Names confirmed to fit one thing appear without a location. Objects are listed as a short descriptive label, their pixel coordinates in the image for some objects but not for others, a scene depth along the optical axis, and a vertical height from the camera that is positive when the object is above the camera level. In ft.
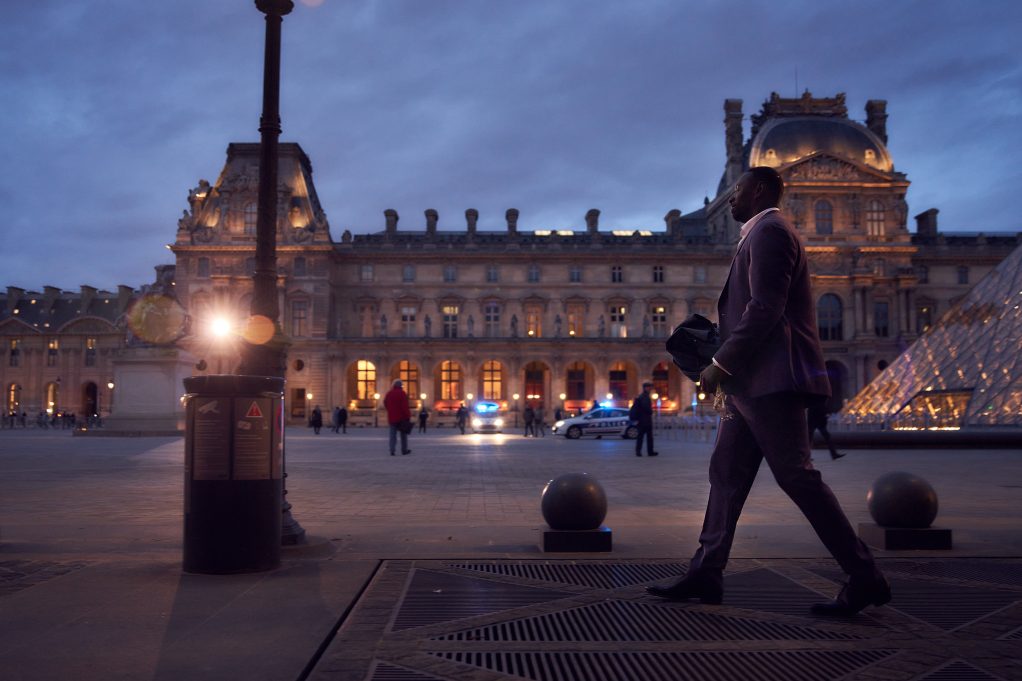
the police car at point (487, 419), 141.18 -4.85
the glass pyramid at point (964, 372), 82.74 +2.23
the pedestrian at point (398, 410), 61.36 -1.25
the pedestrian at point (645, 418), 65.57 -1.95
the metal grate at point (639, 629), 12.51 -3.65
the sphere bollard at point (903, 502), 20.42 -2.66
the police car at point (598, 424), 110.63 -4.11
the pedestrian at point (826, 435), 61.40 -3.24
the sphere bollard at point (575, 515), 20.08 -2.96
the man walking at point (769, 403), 13.47 -0.16
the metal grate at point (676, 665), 10.78 -3.62
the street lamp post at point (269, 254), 20.34 +3.47
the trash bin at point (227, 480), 16.94 -1.76
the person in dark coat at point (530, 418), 127.34 -3.77
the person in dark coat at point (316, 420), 129.70 -4.17
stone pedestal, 86.02 +0.35
